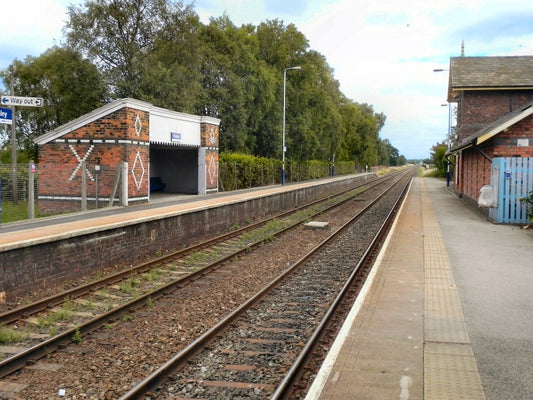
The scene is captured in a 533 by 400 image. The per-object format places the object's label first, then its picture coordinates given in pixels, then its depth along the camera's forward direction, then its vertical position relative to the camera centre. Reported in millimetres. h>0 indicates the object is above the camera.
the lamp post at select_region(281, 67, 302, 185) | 38806 -359
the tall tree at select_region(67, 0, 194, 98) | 31422 +8431
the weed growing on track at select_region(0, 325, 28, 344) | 6039 -1965
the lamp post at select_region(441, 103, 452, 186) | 43062 +3659
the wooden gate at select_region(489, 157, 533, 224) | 14852 -495
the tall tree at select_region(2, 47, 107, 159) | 30516 +5091
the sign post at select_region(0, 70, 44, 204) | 11461 +1532
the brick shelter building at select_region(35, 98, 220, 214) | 17578 +387
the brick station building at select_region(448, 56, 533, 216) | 24594 +3755
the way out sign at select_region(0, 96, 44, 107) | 11547 +1539
